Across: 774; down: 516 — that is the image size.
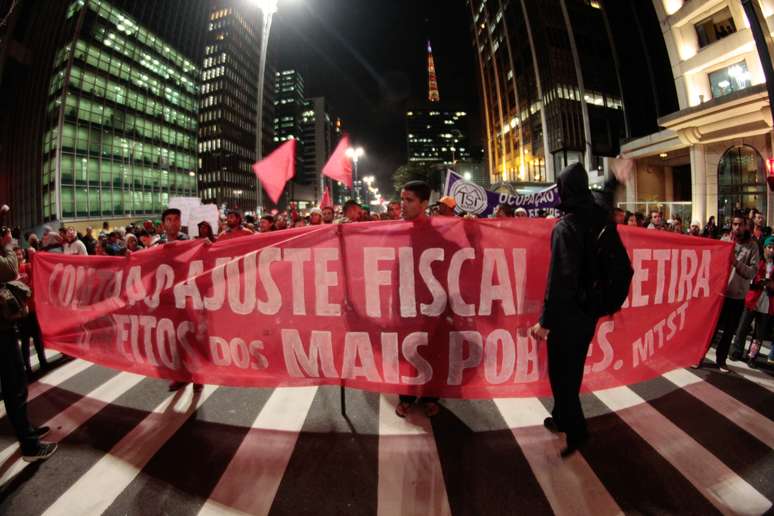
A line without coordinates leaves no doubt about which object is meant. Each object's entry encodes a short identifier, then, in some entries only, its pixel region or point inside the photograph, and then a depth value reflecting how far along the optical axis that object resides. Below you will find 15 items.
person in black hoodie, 2.75
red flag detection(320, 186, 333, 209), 12.35
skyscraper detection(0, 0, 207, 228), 46.47
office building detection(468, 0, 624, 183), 44.78
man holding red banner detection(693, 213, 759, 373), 4.76
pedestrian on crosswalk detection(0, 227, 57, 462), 3.18
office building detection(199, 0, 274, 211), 102.25
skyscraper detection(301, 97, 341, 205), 179.00
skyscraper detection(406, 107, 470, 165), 177.62
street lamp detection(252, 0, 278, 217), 11.07
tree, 68.75
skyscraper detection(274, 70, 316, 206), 174.00
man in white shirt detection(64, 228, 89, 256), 8.46
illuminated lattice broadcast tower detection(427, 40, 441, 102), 163.50
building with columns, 16.20
